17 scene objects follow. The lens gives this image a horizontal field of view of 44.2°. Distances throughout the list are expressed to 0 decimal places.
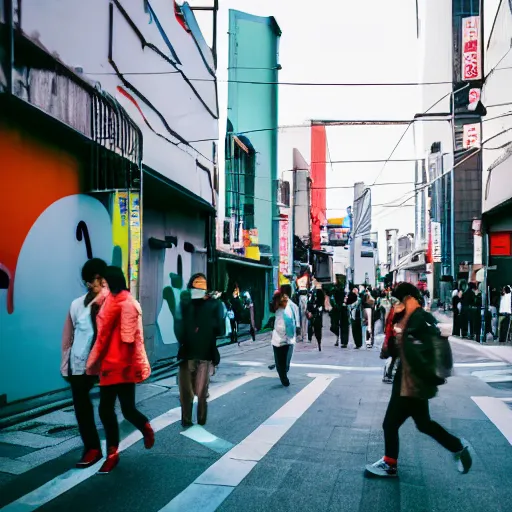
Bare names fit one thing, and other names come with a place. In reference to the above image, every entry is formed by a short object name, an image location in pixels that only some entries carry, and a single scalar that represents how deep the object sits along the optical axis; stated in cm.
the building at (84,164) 819
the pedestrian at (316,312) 1948
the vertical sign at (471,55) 3694
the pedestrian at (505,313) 1931
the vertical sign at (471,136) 3869
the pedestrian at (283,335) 1106
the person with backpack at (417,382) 534
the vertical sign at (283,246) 3359
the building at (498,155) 2108
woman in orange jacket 563
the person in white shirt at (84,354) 568
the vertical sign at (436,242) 5381
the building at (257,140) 3147
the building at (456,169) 3841
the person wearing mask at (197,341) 741
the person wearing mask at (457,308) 2325
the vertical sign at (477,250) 2841
